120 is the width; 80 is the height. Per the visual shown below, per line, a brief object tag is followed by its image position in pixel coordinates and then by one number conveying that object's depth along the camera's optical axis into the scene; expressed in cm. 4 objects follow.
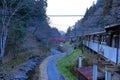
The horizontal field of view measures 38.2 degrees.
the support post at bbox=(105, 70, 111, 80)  1099
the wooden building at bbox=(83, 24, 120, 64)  1115
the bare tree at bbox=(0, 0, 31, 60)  2091
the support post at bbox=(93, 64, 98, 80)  1302
